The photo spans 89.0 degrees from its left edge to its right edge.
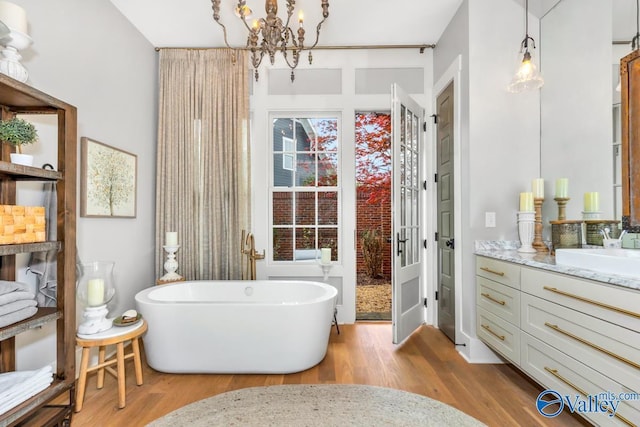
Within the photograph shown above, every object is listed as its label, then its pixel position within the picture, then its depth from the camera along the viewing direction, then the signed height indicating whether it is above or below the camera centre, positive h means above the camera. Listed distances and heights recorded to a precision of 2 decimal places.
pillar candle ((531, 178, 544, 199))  2.40 +0.20
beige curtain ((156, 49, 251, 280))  3.24 +0.53
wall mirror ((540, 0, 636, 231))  2.00 +0.82
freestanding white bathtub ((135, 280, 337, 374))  2.26 -0.84
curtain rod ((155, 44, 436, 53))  3.31 +1.73
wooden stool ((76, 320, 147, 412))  1.91 -0.78
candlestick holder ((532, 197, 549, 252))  2.41 -0.10
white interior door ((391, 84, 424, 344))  2.80 +0.02
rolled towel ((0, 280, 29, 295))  1.46 -0.32
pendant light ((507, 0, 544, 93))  2.30 +0.99
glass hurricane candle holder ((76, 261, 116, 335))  1.97 -0.48
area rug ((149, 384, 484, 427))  1.80 -1.13
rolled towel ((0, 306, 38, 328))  1.42 -0.45
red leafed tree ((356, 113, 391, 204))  5.34 +1.01
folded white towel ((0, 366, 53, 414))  1.37 -0.75
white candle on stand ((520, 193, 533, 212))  2.38 +0.10
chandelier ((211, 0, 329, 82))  1.82 +1.12
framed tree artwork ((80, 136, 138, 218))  2.41 +0.29
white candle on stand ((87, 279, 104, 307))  1.98 -0.46
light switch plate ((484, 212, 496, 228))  2.56 -0.03
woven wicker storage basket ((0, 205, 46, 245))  1.43 -0.03
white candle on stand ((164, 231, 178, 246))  3.03 -0.20
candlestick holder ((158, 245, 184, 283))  3.00 -0.46
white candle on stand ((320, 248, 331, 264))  3.20 -0.38
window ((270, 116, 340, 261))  3.53 +0.30
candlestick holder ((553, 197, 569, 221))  2.35 +0.05
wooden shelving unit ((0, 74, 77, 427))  1.57 -0.15
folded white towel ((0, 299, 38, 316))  1.42 -0.40
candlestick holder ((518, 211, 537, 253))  2.37 -0.10
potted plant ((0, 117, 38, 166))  1.47 +0.38
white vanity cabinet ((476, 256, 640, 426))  1.34 -0.59
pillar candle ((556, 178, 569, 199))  2.32 +0.20
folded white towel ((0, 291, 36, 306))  1.43 -0.36
